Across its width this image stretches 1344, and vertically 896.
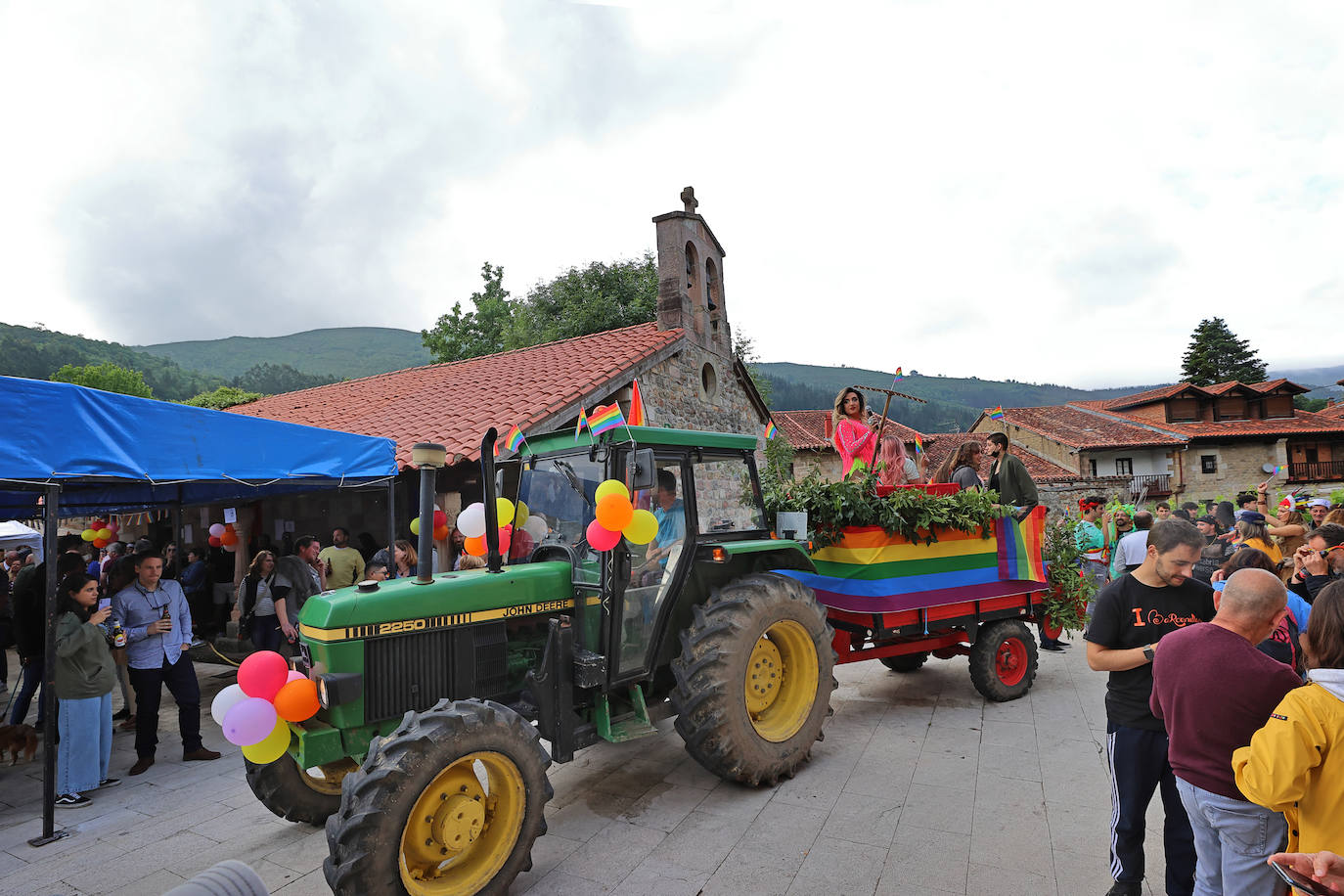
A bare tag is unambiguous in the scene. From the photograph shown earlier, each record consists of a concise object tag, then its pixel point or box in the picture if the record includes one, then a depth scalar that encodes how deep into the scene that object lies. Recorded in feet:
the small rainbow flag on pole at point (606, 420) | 12.78
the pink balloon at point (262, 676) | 10.53
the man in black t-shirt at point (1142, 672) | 8.96
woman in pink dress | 19.62
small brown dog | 16.49
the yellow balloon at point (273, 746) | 10.84
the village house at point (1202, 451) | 102.53
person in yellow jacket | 5.77
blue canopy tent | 13.70
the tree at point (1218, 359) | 140.36
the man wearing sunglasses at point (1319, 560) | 13.43
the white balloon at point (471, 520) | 14.59
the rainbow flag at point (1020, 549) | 18.28
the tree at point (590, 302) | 70.44
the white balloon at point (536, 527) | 14.11
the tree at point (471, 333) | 97.25
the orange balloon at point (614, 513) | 11.62
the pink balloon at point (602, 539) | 12.10
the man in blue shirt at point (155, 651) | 16.58
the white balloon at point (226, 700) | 10.64
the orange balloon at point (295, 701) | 10.55
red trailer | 16.60
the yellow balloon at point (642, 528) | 12.31
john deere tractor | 9.51
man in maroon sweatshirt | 6.84
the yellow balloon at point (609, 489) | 11.73
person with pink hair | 19.25
